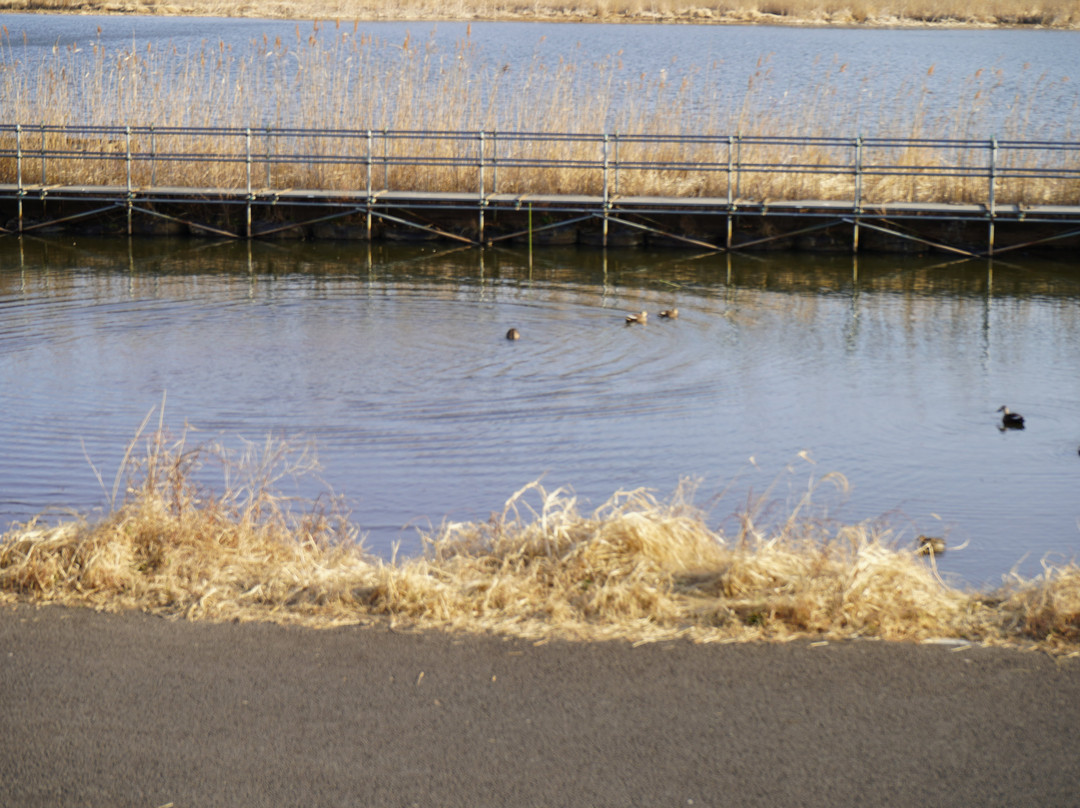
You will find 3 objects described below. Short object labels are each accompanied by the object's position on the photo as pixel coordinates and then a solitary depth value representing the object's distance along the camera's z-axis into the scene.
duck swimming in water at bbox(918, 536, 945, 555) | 13.51
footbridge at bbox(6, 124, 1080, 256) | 36.56
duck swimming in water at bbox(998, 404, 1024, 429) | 19.55
